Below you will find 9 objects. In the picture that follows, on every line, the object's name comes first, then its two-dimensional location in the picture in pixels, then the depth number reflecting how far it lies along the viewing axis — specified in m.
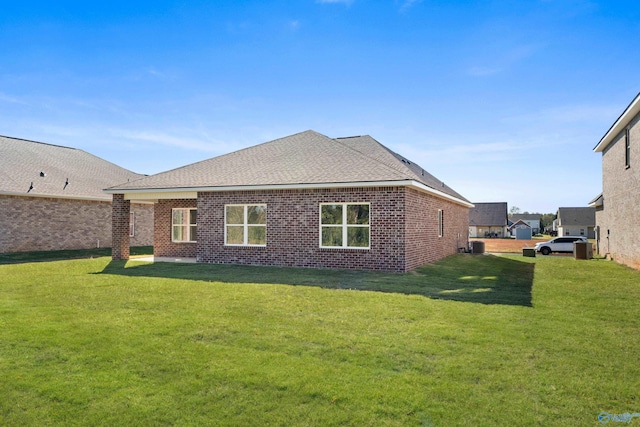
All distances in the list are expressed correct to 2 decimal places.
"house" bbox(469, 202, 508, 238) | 75.56
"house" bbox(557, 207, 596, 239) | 74.25
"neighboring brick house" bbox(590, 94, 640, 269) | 16.28
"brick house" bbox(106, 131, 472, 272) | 14.02
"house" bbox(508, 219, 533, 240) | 60.41
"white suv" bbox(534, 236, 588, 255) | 30.67
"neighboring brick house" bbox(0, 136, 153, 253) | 21.52
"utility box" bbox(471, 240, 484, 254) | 25.25
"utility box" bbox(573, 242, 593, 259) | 21.83
